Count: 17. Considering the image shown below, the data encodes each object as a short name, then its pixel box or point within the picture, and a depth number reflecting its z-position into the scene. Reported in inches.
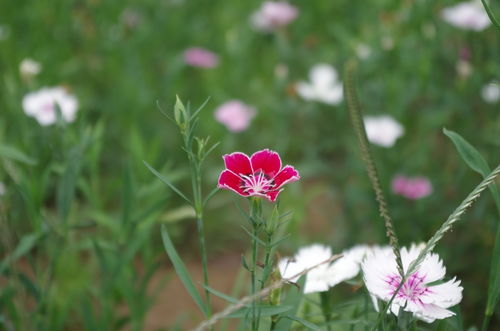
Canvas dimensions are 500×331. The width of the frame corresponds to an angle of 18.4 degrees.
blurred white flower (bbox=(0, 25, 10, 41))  64.7
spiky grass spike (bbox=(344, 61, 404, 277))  40.9
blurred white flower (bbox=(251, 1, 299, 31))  66.0
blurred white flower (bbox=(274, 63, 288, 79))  62.3
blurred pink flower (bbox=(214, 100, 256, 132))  60.3
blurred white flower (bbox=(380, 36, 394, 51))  60.6
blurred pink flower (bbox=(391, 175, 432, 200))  55.2
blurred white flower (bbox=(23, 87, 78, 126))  53.8
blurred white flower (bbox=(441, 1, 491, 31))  57.4
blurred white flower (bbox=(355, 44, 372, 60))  61.3
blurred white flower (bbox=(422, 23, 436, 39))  60.5
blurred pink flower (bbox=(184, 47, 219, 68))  64.6
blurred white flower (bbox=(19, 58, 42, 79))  56.9
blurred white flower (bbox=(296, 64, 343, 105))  59.2
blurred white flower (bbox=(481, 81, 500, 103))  56.2
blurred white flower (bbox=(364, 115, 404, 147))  55.9
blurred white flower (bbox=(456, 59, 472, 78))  57.4
